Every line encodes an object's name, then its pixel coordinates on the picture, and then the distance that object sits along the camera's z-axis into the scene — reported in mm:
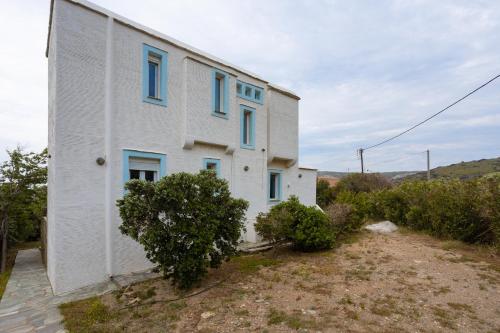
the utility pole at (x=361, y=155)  31838
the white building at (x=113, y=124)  6738
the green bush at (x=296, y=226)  9109
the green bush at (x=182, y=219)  5617
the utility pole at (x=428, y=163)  29395
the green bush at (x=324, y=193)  25750
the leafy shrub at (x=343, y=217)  10938
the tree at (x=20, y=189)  9422
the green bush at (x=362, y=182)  27528
